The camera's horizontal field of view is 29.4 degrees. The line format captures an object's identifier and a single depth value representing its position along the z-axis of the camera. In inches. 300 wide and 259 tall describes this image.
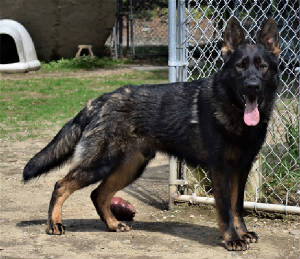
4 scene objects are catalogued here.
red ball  197.6
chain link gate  206.2
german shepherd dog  161.6
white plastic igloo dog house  589.9
